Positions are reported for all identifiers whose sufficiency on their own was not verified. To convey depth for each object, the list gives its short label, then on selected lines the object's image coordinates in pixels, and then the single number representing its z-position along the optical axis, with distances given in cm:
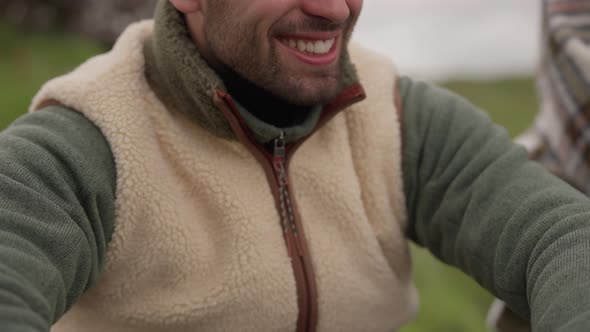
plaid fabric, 169
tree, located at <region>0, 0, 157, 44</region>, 293
